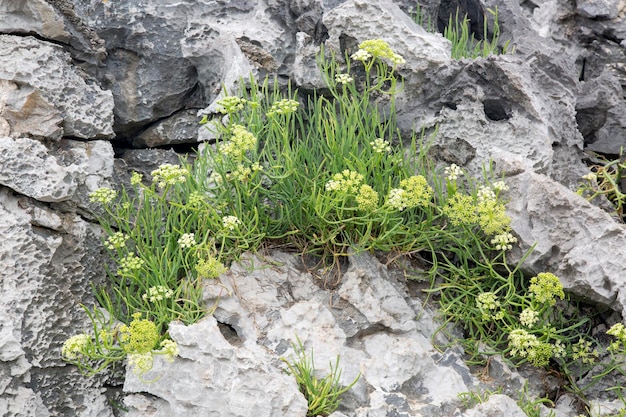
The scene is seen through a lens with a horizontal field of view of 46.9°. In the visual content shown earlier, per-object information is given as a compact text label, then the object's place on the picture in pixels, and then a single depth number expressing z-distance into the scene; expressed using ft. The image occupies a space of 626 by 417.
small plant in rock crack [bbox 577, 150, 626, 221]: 13.38
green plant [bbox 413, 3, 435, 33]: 14.78
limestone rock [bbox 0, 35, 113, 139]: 12.04
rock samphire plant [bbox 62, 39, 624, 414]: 11.23
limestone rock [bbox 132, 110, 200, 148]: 14.15
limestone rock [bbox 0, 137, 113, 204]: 11.14
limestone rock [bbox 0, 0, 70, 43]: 12.39
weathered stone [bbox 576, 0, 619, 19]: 16.34
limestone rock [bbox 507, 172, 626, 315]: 11.35
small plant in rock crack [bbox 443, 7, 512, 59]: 14.20
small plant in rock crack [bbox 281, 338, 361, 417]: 10.15
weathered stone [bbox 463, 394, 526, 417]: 10.07
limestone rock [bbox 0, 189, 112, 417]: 10.30
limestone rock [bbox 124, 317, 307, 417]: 9.91
